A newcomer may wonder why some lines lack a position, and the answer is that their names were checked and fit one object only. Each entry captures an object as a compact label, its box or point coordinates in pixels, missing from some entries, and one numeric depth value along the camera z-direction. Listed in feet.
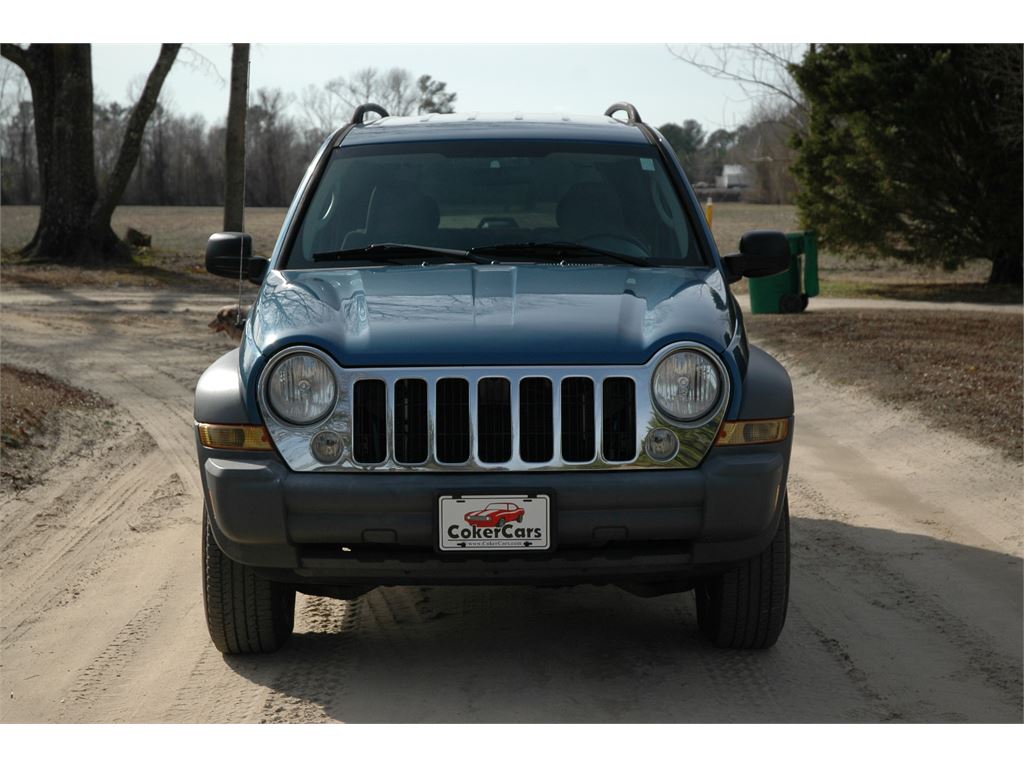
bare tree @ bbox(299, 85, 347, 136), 253.12
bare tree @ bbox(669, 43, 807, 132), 97.04
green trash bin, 59.93
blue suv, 13.80
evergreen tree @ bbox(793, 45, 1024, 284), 68.69
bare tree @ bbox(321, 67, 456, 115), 234.99
